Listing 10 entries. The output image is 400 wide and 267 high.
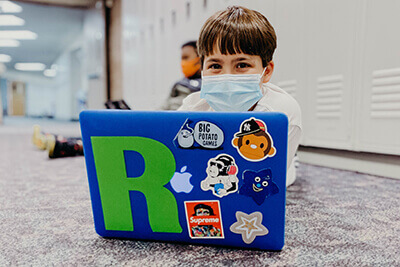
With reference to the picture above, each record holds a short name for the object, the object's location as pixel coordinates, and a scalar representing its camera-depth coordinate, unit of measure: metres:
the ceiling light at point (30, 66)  10.52
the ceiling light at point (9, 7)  4.60
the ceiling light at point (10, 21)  5.33
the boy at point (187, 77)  1.43
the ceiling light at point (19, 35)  6.44
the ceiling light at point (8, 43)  7.19
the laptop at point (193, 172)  0.46
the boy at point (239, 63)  0.67
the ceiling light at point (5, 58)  9.13
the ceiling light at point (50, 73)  11.74
